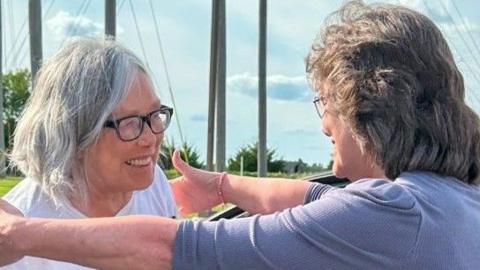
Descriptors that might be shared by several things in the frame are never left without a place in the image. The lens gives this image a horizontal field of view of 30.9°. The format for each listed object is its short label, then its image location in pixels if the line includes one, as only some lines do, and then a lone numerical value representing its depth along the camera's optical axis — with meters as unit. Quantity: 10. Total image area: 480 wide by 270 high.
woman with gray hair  2.46
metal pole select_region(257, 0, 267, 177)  15.50
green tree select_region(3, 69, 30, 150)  44.62
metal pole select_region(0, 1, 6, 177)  14.26
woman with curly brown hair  1.69
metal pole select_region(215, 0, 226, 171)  13.68
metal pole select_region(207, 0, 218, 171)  13.77
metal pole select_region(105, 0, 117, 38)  11.30
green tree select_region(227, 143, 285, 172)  20.48
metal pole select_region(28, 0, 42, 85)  11.27
